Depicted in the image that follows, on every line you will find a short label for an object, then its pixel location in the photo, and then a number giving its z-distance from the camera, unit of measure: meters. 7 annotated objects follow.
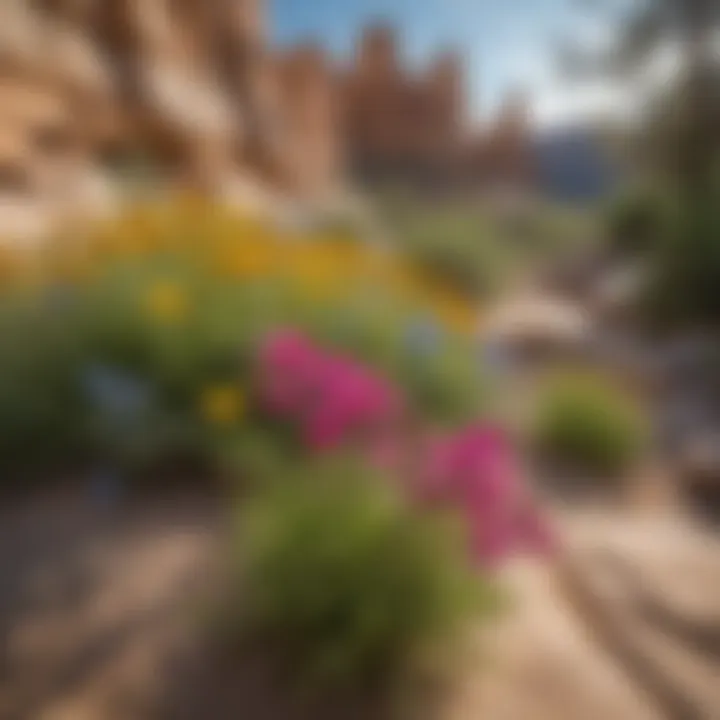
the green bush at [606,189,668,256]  9.72
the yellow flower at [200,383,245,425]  2.01
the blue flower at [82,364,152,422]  2.11
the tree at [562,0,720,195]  7.83
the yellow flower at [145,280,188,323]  2.28
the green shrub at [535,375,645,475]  3.16
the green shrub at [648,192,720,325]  6.19
